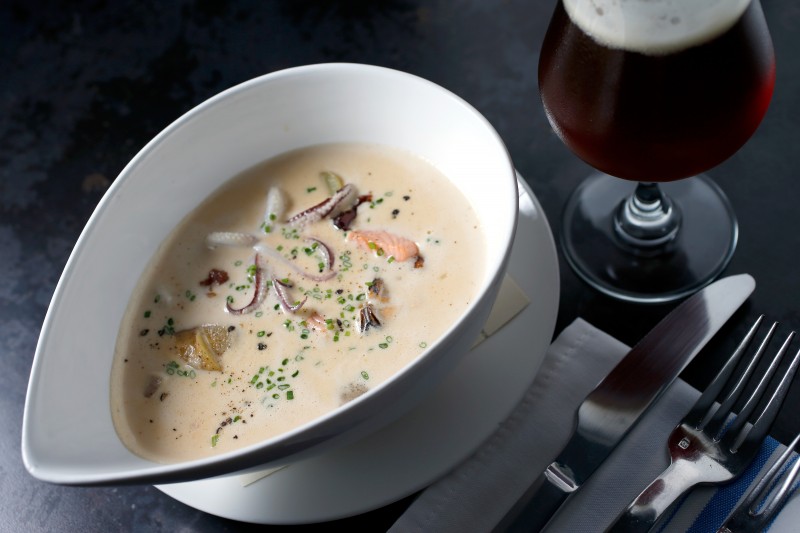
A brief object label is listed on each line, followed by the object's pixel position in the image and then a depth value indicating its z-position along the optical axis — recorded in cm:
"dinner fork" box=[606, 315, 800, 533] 53
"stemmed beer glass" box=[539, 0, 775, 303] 52
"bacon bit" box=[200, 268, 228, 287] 60
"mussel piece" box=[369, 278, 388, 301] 57
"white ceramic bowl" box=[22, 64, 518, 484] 51
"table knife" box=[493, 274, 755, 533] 53
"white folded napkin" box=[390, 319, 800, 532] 53
